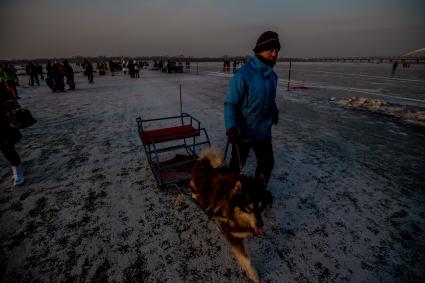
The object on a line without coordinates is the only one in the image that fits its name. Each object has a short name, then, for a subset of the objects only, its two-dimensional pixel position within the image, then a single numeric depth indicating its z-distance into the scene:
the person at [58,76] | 14.49
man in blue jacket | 2.74
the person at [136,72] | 27.02
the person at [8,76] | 10.17
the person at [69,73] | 15.76
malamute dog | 2.11
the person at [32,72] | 19.95
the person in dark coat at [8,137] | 3.86
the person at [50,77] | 15.80
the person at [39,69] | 23.30
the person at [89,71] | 20.13
